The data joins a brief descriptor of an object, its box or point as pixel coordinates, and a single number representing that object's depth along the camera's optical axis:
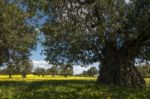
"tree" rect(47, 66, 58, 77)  58.35
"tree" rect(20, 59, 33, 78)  18.30
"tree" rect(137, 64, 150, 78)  47.77
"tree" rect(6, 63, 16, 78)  17.81
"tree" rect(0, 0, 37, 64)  12.93
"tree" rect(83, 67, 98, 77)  61.01
